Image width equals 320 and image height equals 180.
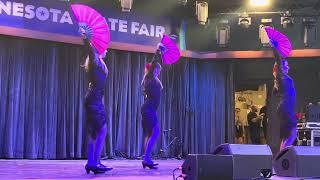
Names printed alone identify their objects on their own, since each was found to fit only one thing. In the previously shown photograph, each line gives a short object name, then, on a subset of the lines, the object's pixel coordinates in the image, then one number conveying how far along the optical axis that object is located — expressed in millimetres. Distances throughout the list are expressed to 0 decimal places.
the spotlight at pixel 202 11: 9797
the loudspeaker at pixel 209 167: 4539
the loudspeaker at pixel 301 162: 5227
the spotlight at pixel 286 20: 11109
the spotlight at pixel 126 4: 8539
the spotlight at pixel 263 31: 11281
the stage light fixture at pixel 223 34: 11562
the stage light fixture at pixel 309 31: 11289
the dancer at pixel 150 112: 7895
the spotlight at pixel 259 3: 11656
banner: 9648
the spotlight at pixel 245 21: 11328
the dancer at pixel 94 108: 6484
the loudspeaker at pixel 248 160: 5090
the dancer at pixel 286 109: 8531
